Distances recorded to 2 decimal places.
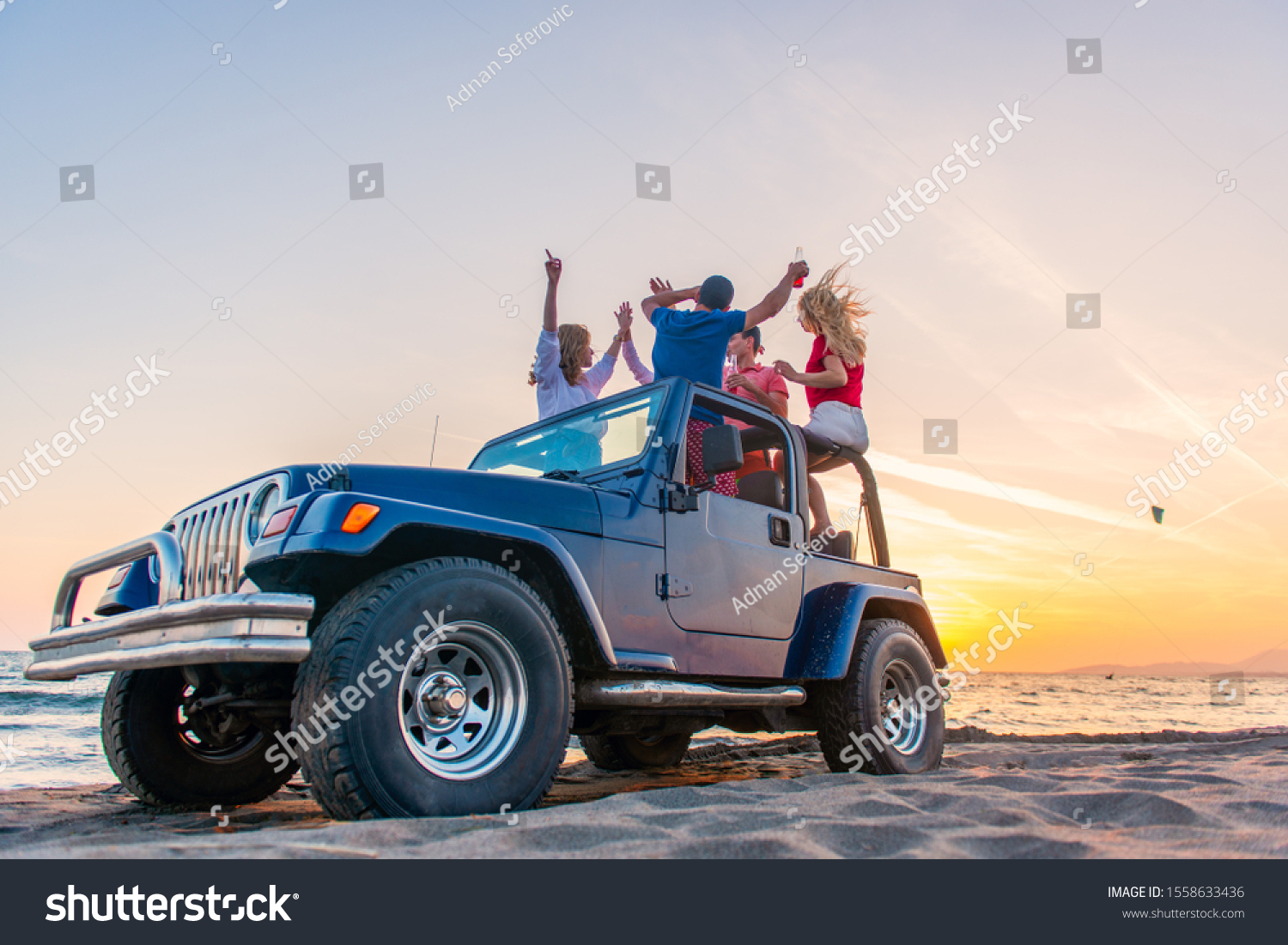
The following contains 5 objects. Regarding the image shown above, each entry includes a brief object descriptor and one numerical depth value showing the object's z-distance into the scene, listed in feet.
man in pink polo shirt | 17.22
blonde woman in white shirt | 17.92
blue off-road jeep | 8.35
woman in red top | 17.08
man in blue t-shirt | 15.25
